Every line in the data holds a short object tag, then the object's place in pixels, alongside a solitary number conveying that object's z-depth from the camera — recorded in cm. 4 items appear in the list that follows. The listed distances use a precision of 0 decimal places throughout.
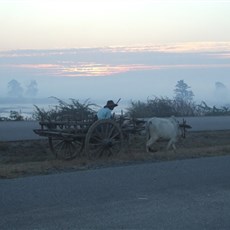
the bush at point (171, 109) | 3328
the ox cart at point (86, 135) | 1481
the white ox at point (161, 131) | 1702
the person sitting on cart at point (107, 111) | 1524
